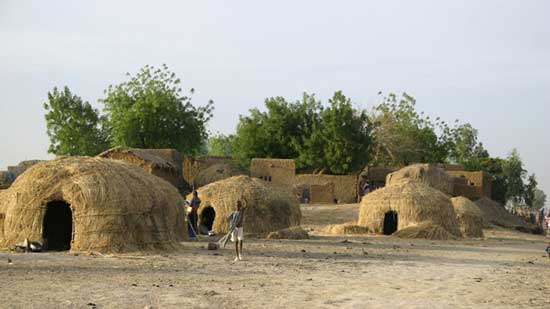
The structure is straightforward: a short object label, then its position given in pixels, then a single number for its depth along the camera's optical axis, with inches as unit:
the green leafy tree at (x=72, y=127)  2069.4
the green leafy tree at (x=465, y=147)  2687.3
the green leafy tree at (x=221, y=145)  3705.7
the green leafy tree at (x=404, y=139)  2294.5
